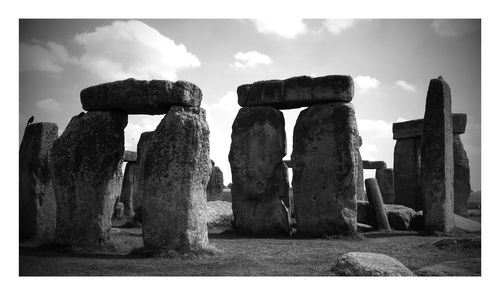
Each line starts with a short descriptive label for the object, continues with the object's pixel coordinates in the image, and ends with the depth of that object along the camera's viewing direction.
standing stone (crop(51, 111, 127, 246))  8.38
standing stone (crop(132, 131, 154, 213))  14.58
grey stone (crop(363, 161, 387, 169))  23.77
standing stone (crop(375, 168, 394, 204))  22.09
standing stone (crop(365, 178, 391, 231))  13.03
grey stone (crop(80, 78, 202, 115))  8.11
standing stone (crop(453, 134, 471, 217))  16.75
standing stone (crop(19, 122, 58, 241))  9.07
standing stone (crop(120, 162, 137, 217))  18.25
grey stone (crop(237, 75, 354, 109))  11.93
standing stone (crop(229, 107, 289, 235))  12.59
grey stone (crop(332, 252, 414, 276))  6.39
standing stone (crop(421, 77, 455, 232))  11.65
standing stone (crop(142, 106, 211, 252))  7.72
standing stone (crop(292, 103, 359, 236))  11.62
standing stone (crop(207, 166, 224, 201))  21.53
